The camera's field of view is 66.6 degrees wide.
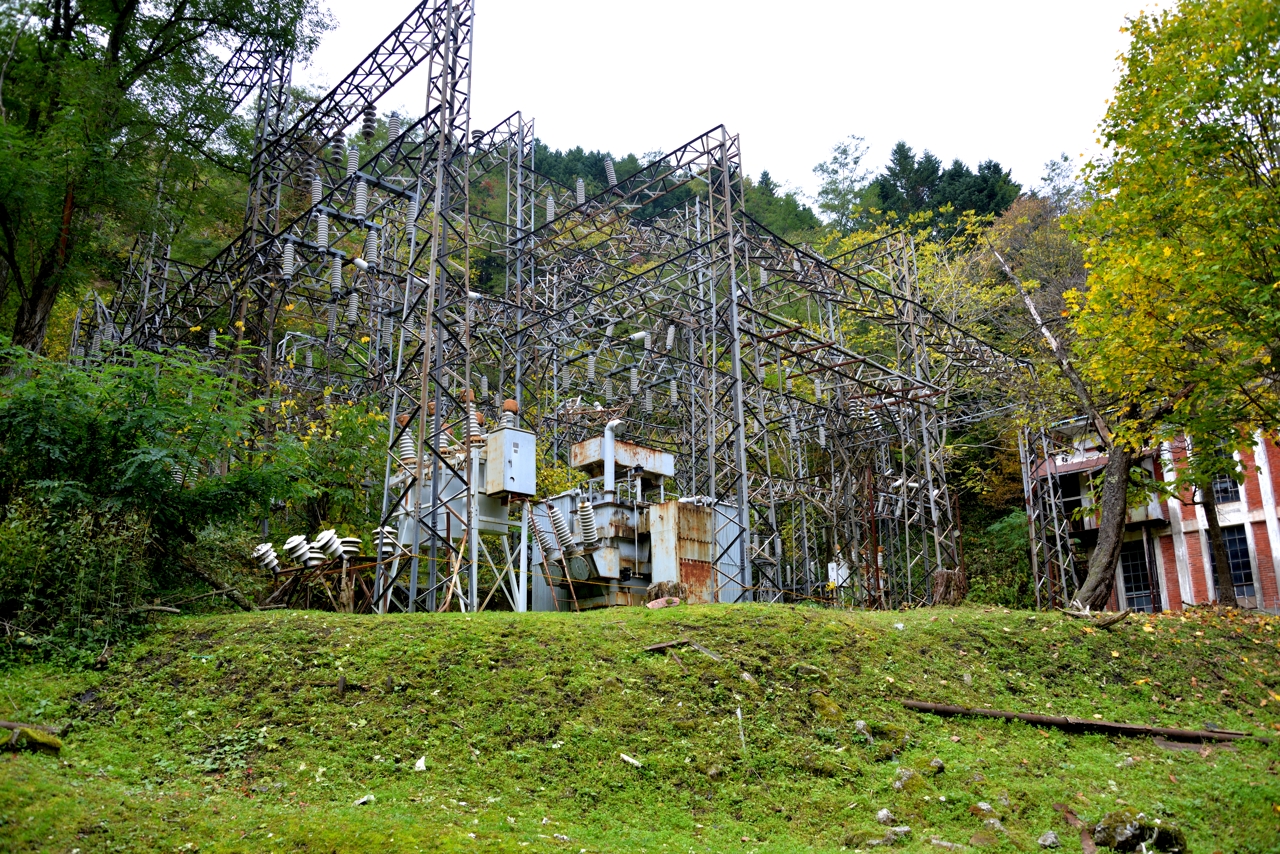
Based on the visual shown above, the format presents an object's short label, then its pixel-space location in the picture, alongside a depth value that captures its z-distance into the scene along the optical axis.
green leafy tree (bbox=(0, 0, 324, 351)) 15.08
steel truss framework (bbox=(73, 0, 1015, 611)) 15.66
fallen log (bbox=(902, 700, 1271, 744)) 9.81
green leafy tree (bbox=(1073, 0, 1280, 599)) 11.61
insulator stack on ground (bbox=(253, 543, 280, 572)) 14.32
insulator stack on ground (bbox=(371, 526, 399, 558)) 13.90
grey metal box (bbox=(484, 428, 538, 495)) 14.50
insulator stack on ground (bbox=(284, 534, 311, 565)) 14.13
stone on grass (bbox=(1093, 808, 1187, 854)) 7.36
